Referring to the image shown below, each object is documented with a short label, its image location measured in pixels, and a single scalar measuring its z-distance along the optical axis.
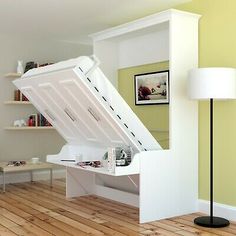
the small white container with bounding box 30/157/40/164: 6.08
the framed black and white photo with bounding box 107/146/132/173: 3.79
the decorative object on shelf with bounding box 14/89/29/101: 6.32
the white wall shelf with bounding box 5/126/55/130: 6.21
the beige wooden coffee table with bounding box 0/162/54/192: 5.67
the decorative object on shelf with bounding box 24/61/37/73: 6.36
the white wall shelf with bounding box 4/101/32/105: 6.19
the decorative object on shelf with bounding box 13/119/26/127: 6.32
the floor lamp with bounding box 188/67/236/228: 3.64
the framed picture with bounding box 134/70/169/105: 4.82
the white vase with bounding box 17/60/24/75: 6.30
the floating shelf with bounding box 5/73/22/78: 6.16
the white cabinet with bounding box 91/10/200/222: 4.00
